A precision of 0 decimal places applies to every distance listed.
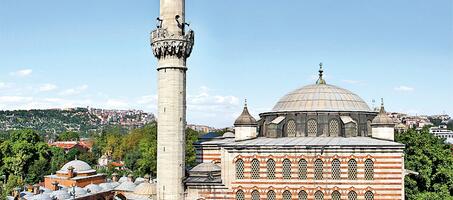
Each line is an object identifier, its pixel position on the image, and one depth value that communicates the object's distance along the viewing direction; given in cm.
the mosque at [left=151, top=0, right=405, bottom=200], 2656
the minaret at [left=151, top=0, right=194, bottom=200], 2866
